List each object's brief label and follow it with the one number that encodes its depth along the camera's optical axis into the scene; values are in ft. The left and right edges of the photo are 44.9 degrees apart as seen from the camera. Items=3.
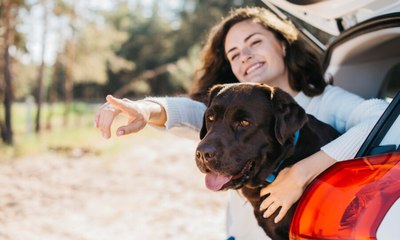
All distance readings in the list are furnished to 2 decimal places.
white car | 4.47
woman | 6.75
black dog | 6.89
